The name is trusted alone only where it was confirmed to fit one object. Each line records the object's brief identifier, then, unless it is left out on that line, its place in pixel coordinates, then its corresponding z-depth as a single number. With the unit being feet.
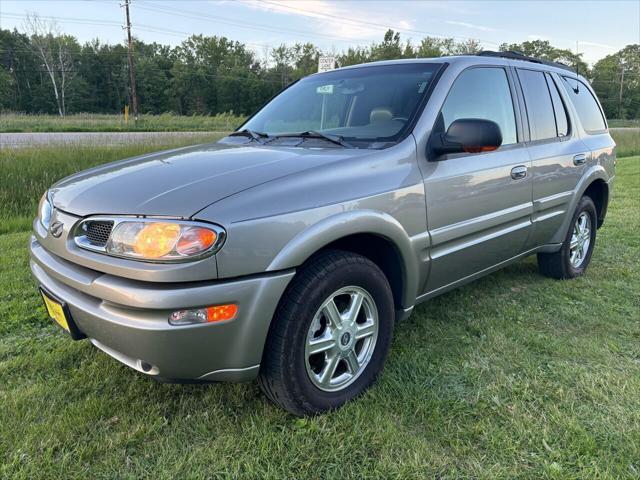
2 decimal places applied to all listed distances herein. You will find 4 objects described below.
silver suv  6.03
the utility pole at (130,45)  101.91
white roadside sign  26.96
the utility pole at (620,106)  224.74
